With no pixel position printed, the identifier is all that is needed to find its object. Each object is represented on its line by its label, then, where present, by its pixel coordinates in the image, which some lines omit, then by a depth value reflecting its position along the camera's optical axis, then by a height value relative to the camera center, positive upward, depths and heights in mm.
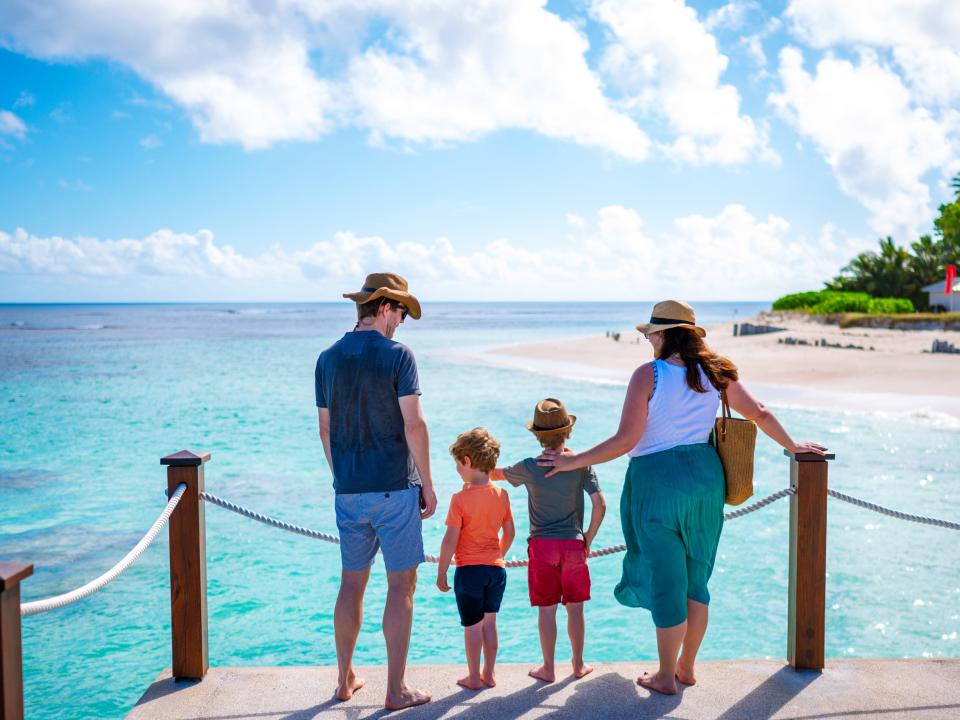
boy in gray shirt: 3668 -1063
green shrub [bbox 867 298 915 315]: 45000 +797
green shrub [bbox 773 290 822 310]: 52000 +1269
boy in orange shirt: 3566 -1065
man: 3352 -619
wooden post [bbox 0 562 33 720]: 2281 -996
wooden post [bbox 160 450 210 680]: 3811 -1358
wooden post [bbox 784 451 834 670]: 3930 -1260
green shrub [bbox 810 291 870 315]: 45906 +925
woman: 3449 -662
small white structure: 44938 +1416
